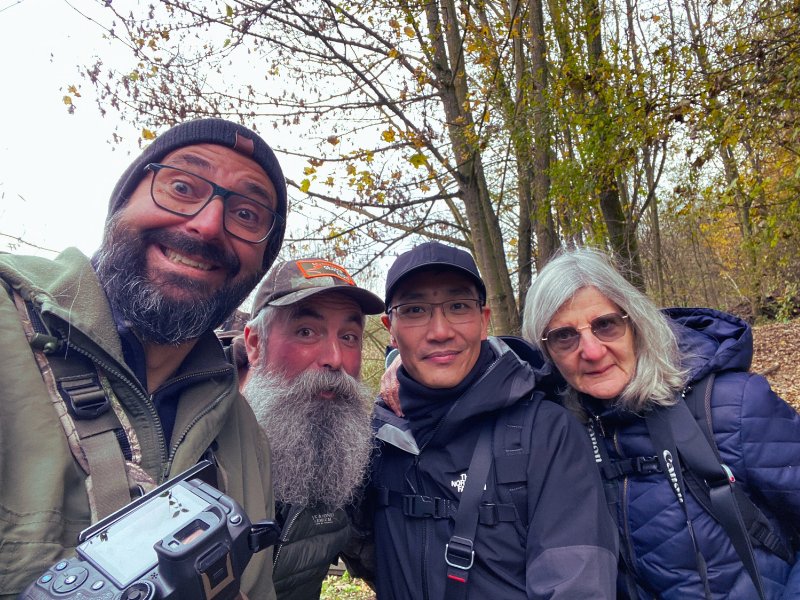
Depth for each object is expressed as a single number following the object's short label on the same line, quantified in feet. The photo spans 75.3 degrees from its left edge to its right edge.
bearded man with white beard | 2.05
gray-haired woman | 1.78
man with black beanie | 1.21
